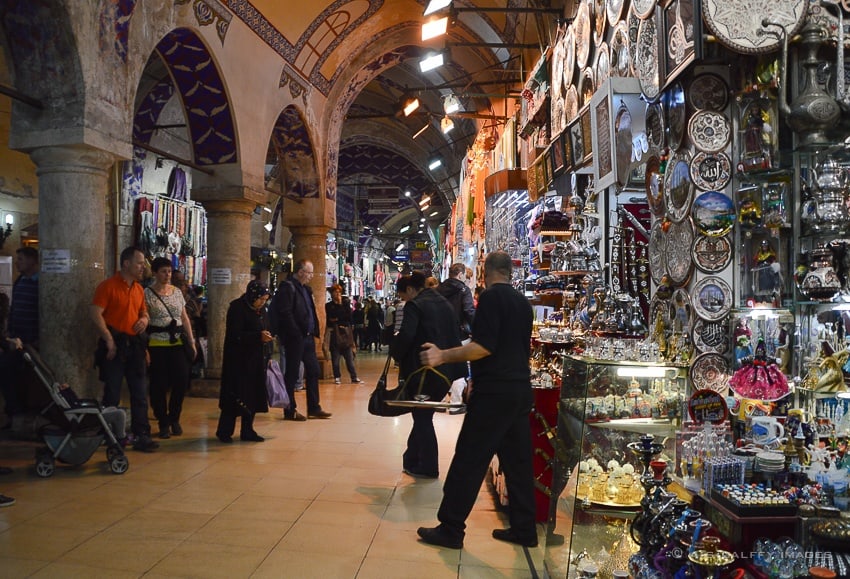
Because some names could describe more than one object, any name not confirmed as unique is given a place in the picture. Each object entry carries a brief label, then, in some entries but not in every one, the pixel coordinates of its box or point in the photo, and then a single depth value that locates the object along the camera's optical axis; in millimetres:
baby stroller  4523
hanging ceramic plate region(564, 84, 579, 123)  6133
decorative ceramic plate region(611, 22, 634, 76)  4573
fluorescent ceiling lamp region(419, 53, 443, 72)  10781
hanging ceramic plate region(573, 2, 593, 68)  5738
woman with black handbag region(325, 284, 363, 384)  10445
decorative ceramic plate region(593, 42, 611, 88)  5166
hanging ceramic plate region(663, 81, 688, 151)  3621
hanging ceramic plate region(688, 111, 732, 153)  3434
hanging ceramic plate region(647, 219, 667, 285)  3974
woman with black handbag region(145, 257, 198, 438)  5723
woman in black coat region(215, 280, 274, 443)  5770
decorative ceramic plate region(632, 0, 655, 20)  4082
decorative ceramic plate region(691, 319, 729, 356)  3484
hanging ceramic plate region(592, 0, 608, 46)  5238
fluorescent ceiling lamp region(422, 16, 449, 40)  8512
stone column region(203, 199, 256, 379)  8602
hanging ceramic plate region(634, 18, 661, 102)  3908
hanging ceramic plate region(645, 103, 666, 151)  4008
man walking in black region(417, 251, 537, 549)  3340
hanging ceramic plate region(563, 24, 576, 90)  6285
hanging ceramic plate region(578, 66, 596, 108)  5637
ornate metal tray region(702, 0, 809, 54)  3027
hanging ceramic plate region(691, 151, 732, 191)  3434
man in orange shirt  5312
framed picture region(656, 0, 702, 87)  3197
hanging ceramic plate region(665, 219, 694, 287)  3625
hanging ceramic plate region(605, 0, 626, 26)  4776
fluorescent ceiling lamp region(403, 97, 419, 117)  12844
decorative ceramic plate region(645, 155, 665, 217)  3977
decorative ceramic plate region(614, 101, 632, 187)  4371
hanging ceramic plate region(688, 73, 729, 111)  3479
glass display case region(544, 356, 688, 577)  2775
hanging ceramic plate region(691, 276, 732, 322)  3484
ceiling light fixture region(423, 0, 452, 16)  7984
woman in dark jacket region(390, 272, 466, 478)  4285
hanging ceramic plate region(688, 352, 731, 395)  3465
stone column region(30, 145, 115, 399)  5348
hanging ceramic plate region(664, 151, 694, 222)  3592
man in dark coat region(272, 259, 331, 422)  6703
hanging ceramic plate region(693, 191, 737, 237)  3416
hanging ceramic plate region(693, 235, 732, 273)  3482
